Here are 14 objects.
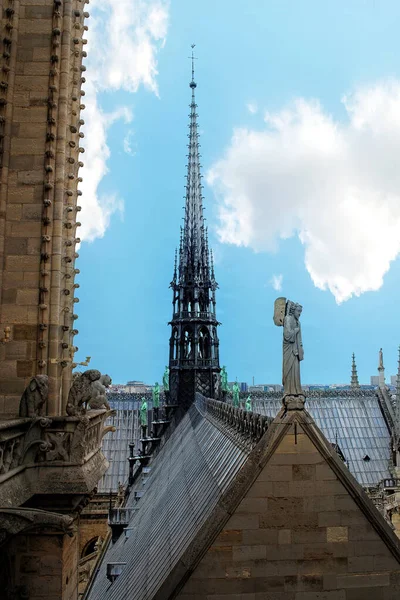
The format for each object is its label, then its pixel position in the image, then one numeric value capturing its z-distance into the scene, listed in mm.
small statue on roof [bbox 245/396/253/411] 53388
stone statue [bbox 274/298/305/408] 13367
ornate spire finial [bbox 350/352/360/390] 66612
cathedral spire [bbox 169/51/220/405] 47875
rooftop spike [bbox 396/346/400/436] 47688
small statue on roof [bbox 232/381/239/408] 49312
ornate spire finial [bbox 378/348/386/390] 62994
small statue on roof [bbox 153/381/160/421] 55053
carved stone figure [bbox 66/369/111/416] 12816
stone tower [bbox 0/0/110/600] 12117
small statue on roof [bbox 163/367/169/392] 53509
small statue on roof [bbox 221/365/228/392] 50494
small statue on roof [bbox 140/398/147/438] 57906
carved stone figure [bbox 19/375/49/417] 12633
